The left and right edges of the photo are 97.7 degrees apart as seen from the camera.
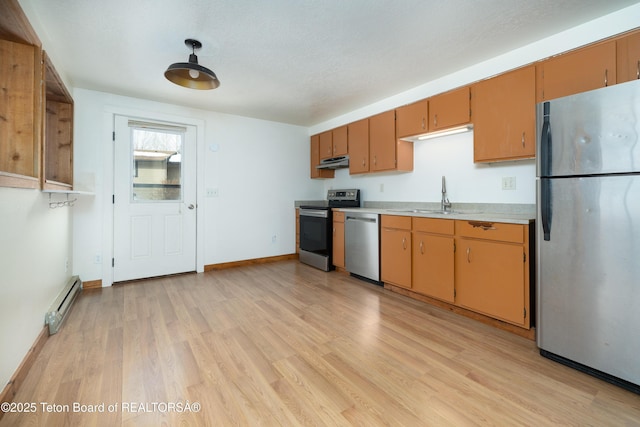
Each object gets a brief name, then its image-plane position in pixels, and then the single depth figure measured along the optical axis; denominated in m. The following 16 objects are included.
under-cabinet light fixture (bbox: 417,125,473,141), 2.85
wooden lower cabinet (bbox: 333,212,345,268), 3.89
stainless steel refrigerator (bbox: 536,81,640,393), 1.53
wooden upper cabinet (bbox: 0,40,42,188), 1.81
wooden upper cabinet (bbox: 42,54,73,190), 2.98
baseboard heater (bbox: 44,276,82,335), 2.13
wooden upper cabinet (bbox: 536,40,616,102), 1.91
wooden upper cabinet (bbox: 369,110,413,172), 3.43
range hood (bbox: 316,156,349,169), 4.24
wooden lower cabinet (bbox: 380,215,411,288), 2.97
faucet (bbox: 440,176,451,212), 3.11
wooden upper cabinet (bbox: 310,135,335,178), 4.82
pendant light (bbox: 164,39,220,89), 2.10
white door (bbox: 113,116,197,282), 3.53
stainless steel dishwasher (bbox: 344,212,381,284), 3.36
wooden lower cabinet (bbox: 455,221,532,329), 2.12
